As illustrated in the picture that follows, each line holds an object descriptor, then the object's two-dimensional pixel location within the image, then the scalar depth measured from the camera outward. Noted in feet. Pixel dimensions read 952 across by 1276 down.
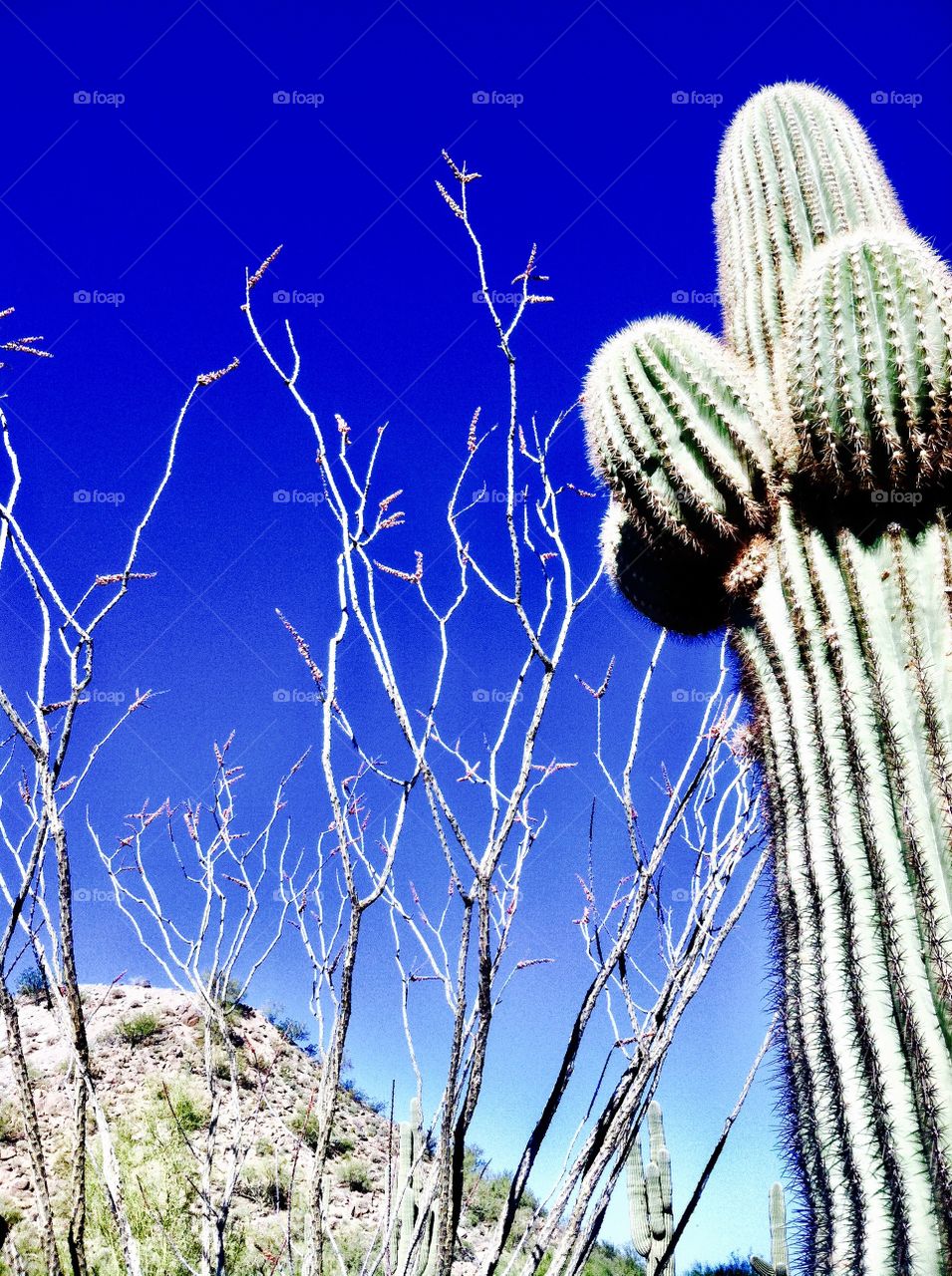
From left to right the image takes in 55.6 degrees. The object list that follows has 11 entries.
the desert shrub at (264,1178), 39.86
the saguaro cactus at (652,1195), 22.80
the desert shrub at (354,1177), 46.93
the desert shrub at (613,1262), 35.37
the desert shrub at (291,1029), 62.59
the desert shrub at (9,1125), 43.52
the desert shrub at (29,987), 53.80
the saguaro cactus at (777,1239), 28.04
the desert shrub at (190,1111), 39.91
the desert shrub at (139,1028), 53.67
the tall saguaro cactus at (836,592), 5.85
